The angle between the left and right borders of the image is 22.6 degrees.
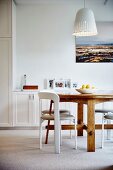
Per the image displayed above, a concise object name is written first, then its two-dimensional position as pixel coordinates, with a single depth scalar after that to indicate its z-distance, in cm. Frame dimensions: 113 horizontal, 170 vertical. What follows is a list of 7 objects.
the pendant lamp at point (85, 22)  436
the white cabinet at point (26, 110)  593
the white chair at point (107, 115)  421
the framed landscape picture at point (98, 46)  634
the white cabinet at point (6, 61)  588
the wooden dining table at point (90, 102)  402
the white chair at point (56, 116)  387
